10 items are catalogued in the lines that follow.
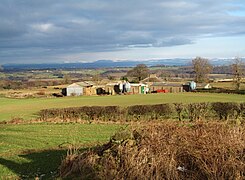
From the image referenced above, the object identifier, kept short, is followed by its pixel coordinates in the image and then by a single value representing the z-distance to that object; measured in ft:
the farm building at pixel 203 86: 232.37
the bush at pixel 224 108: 81.59
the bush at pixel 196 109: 80.74
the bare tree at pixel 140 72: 336.49
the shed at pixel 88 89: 249.34
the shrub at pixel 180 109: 83.92
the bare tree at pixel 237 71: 215.92
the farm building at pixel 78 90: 242.17
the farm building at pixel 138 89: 248.73
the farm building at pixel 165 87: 252.01
